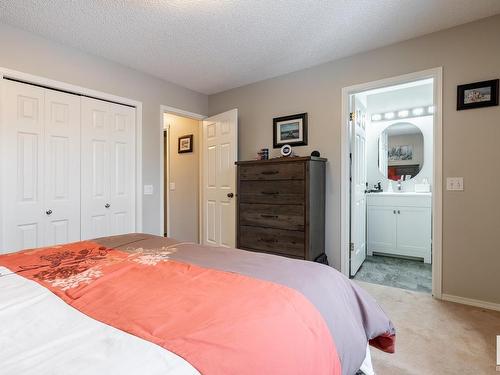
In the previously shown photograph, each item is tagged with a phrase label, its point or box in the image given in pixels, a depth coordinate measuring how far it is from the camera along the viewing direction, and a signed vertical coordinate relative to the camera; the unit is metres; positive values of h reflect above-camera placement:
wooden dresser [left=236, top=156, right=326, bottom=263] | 2.69 -0.21
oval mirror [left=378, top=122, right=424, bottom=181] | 4.08 +0.55
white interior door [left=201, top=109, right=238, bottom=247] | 3.56 +0.11
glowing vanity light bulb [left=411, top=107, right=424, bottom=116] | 4.00 +1.12
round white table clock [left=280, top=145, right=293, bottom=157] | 3.15 +0.42
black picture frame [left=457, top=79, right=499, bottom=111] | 2.22 +0.79
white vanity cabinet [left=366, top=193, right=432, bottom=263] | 3.69 -0.53
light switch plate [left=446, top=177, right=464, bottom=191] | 2.36 +0.03
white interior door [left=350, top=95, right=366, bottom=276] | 3.06 +0.02
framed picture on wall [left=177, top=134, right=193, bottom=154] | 4.34 +0.70
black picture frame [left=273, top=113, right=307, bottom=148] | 3.19 +0.71
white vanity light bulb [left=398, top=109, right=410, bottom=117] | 4.10 +1.12
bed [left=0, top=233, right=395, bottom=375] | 0.57 -0.35
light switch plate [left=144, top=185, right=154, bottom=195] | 3.30 -0.04
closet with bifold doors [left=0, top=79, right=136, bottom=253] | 2.31 +0.19
